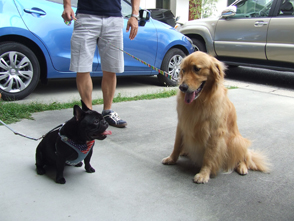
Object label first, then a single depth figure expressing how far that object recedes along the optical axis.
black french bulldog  2.21
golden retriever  2.44
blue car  4.43
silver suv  6.43
